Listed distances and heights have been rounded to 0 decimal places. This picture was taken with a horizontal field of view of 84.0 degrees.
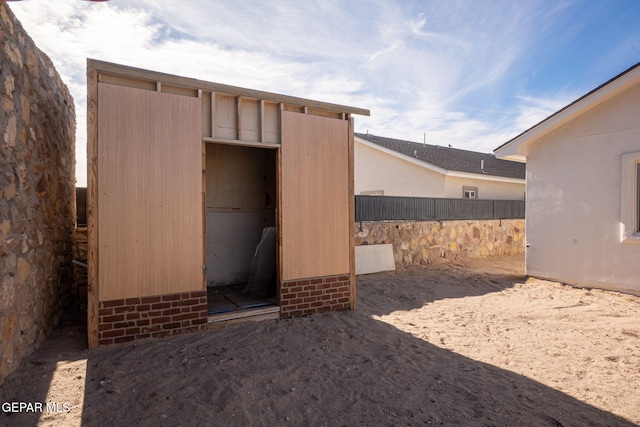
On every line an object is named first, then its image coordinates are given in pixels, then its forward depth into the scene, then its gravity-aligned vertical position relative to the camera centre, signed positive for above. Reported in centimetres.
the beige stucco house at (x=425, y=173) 1341 +159
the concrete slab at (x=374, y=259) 880 -118
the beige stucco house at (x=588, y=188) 651 +48
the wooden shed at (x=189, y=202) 380 +12
